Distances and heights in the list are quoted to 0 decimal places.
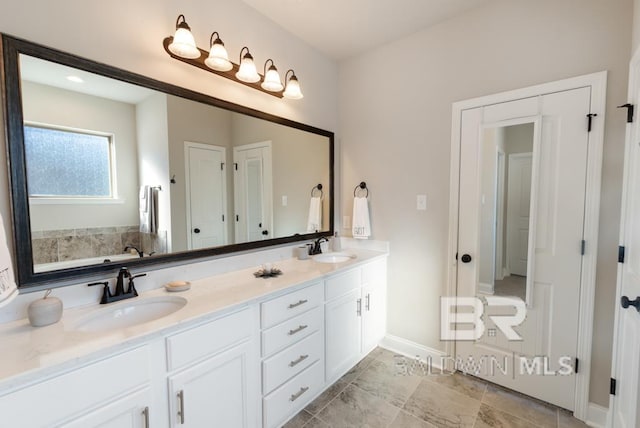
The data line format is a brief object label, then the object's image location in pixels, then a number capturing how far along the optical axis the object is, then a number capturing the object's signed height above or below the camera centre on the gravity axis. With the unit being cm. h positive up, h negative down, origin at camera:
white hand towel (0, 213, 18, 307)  78 -22
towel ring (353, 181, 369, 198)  264 +11
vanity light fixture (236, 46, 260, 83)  180 +82
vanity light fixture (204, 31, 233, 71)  163 +82
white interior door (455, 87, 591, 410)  171 -29
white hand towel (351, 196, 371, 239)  259 -19
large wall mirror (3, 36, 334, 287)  118 +16
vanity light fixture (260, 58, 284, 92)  197 +83
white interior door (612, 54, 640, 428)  126 -48
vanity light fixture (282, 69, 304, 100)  212 +82
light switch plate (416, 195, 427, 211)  231 -3
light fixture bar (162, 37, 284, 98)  155 +81
